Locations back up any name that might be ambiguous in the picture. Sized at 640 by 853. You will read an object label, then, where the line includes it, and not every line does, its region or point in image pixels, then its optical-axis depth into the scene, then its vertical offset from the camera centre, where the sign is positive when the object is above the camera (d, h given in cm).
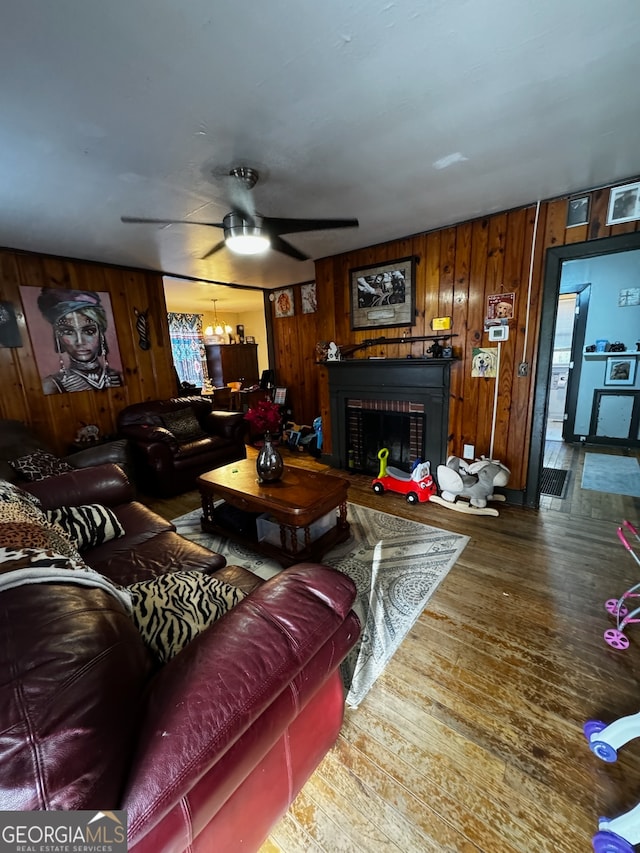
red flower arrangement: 246 -46
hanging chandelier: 728 +43
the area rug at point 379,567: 159 -137
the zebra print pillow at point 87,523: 170 -82
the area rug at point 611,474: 322 -139
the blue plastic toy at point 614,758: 92 -131
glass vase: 234 -76
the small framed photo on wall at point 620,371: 424 -45
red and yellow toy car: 307 -124
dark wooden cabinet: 699 -27
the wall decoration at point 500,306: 282 +26
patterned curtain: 757 +10
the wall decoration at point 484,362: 296 -19
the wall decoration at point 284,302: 519 +67
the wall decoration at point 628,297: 413 +42
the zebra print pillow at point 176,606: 94 -76
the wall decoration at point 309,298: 489 +68
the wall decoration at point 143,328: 398 +29
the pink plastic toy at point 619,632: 156 -136
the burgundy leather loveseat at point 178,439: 336 -91
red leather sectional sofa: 46 -63
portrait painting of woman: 328 +18
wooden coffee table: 204 -92
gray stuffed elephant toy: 287 -114
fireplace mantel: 320 -40
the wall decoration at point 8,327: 308 +28
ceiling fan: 202 +71
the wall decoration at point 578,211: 245 +86
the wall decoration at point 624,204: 228 +84
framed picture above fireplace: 333 +47
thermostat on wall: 286 +4
